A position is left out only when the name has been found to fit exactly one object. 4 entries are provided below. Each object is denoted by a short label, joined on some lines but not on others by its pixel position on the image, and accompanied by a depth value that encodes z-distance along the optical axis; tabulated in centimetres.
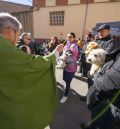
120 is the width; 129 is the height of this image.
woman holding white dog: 256
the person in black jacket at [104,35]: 217
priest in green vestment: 105
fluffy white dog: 168
